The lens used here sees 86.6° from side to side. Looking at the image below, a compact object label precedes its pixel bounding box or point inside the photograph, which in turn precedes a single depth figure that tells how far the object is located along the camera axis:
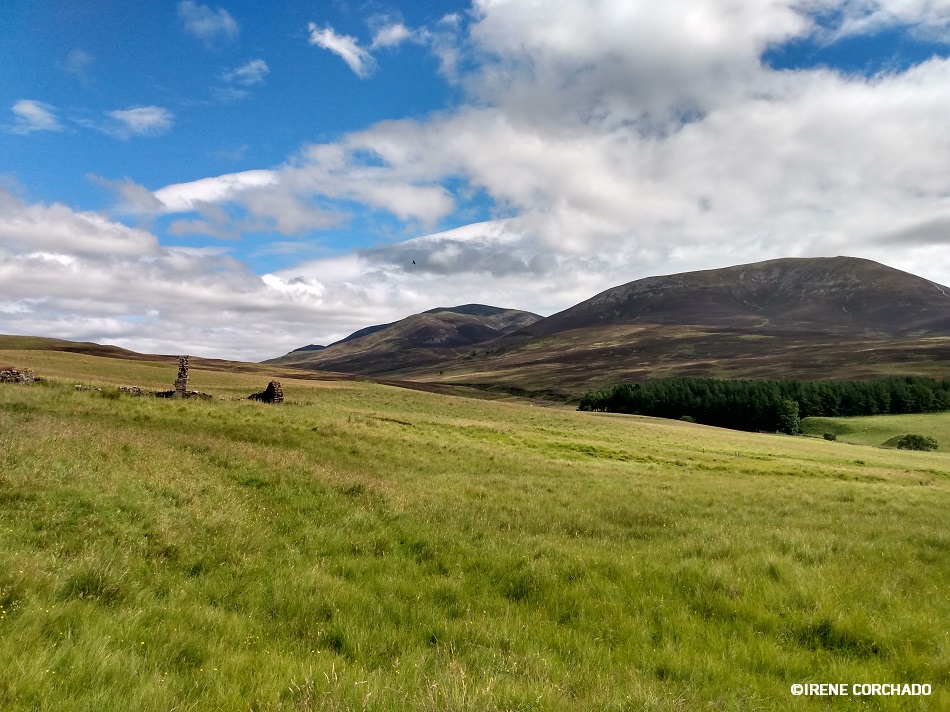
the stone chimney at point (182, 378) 34.15
